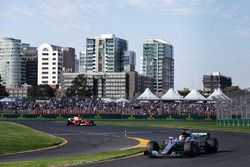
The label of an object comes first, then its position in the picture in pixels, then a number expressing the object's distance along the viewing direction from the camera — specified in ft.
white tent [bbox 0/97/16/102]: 318.36
